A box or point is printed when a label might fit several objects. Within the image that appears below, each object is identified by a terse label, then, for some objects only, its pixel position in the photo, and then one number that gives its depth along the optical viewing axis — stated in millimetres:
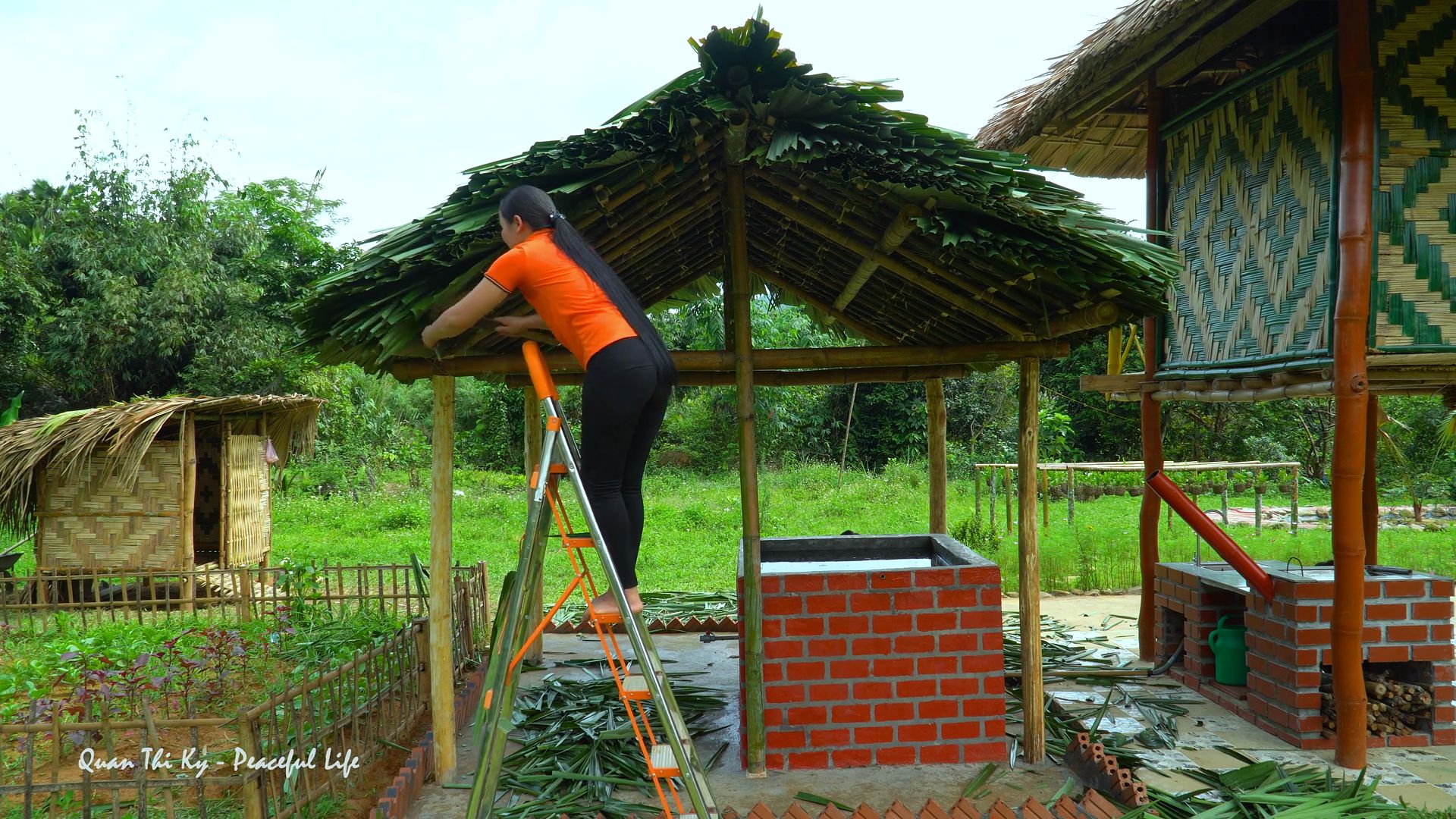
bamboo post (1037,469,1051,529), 12594
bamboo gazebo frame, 3504
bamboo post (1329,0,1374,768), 4371
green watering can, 5430
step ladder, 2848
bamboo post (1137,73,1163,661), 6395
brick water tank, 4289
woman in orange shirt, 3055
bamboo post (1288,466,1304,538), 11406
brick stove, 4719
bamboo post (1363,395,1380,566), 6699
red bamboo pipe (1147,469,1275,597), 4965
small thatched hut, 8125
